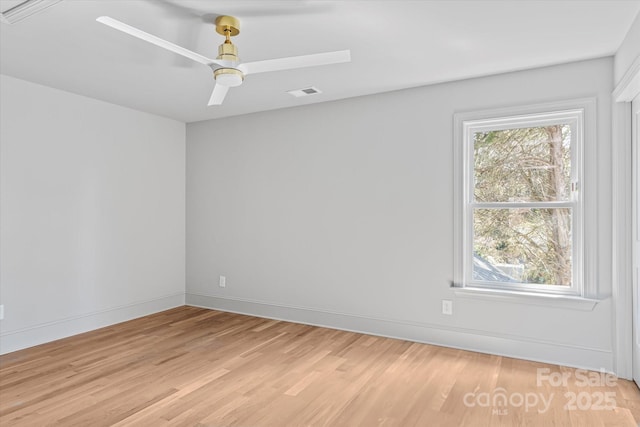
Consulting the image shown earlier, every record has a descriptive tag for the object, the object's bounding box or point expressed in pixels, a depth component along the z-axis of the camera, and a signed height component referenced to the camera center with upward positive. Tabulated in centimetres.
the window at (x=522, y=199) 315 +8
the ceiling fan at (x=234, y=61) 224 +86
